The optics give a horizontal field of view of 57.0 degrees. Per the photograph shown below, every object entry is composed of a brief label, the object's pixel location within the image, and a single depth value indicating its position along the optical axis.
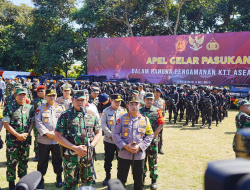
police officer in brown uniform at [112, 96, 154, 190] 4.02
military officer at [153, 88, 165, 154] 7.36
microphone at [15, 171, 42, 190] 1.60
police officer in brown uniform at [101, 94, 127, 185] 5.30
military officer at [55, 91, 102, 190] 3.63
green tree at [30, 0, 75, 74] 32.56
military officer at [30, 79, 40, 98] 12.93
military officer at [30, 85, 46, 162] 6.17
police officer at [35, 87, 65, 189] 4.79
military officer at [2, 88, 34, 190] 4.56
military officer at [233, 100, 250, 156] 4.79
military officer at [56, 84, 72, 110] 6.63
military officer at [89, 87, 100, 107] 7.41
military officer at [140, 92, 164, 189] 4.98
